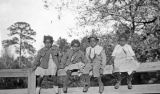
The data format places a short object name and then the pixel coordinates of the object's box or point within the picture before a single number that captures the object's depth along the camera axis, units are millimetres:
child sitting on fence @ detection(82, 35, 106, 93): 5283
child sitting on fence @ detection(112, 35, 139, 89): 5247
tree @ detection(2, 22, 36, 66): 43224
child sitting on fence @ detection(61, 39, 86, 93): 5365
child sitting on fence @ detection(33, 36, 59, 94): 5407
